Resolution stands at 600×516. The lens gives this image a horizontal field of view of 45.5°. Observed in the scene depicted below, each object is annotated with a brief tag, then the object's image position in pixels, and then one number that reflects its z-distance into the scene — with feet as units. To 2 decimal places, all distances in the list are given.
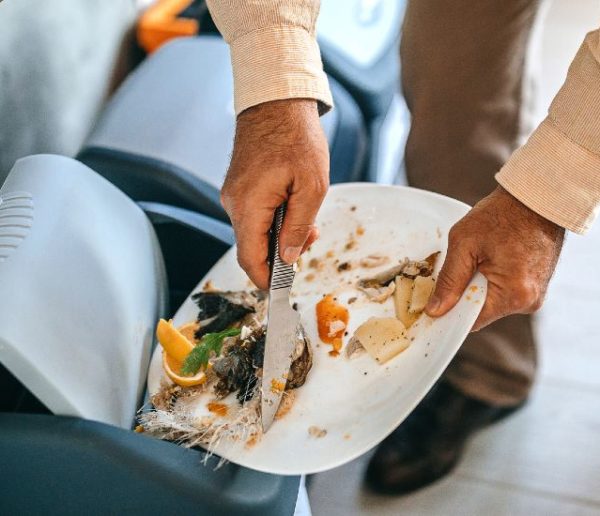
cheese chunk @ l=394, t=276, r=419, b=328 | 2.35
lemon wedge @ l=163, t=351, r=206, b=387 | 2.33
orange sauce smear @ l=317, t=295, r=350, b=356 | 2.43
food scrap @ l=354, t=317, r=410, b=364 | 2.29
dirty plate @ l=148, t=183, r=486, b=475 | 2.08
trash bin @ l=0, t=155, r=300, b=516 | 2.03
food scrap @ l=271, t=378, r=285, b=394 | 2.18
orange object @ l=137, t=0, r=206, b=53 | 4.08
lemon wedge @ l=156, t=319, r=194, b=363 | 2.38
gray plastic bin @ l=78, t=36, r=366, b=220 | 3.11
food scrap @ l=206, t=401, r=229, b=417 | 2.25
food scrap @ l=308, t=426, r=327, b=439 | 2.15
